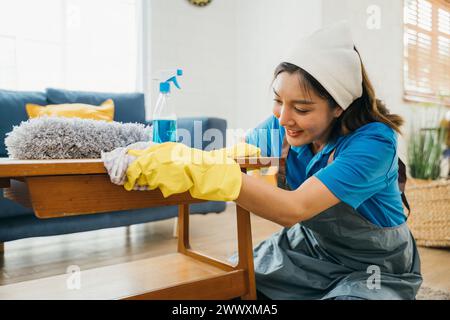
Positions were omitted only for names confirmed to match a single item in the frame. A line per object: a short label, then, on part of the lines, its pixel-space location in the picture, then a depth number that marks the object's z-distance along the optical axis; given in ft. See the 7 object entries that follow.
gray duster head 2.56
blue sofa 5.51
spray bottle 3.36
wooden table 2.28
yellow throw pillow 6.81
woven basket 6.86
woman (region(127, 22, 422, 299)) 2.33
